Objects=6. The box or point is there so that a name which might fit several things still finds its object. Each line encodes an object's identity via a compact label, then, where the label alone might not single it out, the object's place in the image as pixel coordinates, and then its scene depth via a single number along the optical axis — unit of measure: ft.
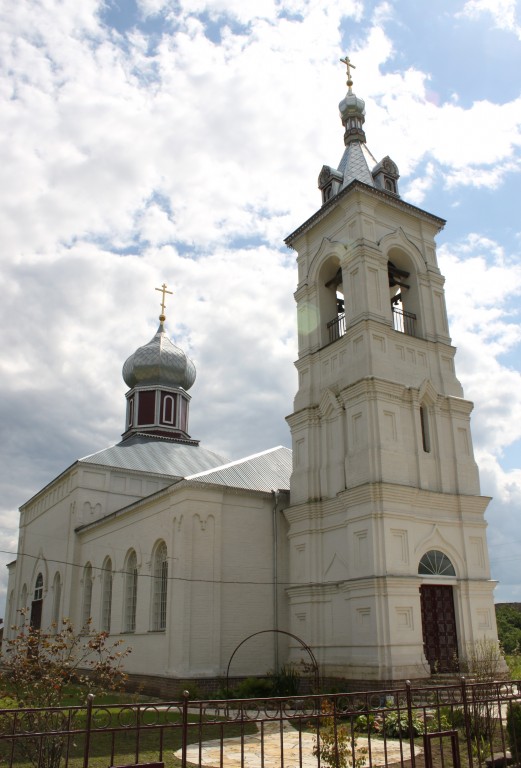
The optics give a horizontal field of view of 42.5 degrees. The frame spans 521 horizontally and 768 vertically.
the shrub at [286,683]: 57.41
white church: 56.29
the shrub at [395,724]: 37.58
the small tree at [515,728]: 28.17
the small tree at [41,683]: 26.61
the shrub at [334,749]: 24.81
